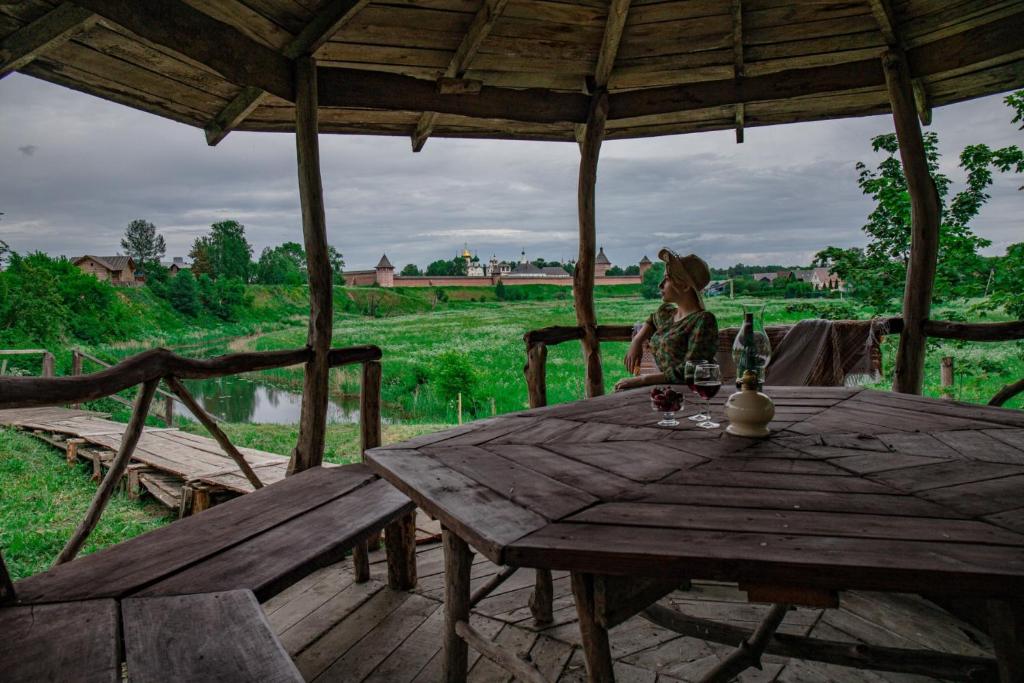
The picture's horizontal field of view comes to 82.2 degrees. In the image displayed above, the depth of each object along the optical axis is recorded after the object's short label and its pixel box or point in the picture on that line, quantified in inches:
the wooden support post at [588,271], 147.1
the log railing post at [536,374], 117.0
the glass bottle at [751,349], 61.1
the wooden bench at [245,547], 49.7
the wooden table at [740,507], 33.0
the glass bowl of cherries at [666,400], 63.0
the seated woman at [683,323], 90.8
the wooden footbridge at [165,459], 152.0
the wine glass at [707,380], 63.8
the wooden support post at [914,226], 123.9
